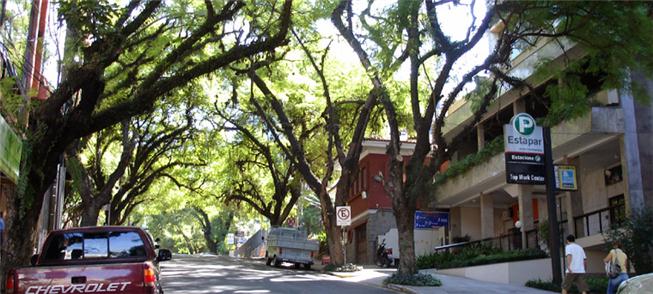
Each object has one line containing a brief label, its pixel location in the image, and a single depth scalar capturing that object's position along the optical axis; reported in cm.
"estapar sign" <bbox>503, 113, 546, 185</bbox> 1770
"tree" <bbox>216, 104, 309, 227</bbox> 3403
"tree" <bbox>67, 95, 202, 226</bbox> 2666
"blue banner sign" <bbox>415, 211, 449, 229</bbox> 2855
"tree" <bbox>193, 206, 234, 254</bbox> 7050
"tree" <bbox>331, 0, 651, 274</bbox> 1574
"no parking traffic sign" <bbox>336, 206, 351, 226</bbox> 2584
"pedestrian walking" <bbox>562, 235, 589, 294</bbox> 1475
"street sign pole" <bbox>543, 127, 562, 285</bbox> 1703
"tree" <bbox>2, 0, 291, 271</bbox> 1290
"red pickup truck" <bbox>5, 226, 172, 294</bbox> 852
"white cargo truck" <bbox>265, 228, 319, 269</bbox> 3178
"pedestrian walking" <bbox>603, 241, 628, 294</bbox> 1409
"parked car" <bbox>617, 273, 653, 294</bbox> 648
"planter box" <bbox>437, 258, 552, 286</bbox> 2095
